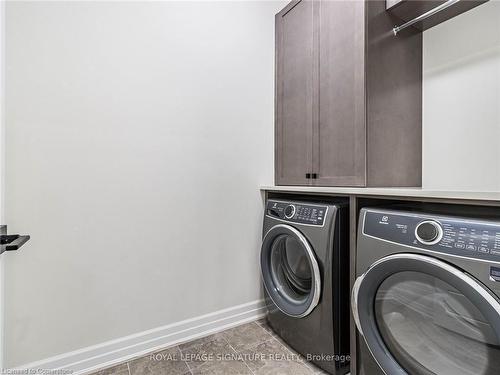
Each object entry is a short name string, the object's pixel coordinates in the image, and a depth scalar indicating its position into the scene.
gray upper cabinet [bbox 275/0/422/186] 1.33
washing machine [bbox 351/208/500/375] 0.77
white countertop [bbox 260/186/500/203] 0.80
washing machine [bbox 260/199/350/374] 1.24
